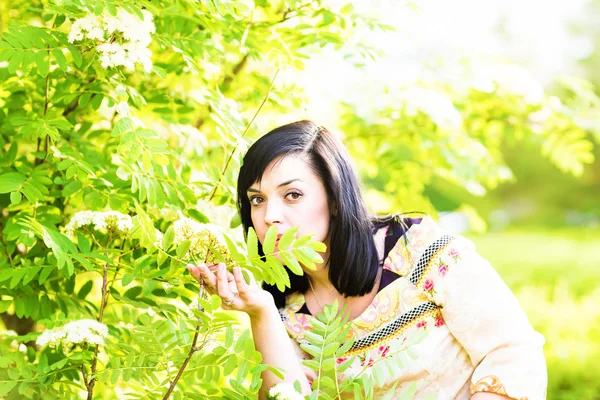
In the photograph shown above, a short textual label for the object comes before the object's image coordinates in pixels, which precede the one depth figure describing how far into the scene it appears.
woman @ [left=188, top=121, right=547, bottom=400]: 2.16
